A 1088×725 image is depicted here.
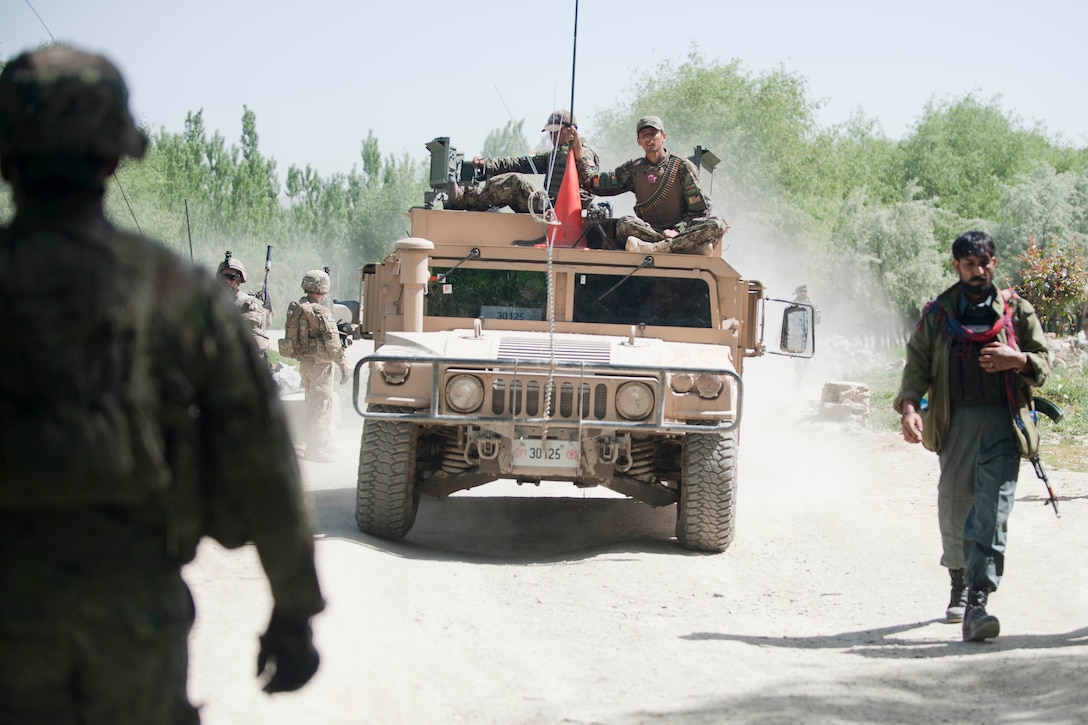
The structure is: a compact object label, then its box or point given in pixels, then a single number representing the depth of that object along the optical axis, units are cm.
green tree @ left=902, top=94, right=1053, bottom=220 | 5700
